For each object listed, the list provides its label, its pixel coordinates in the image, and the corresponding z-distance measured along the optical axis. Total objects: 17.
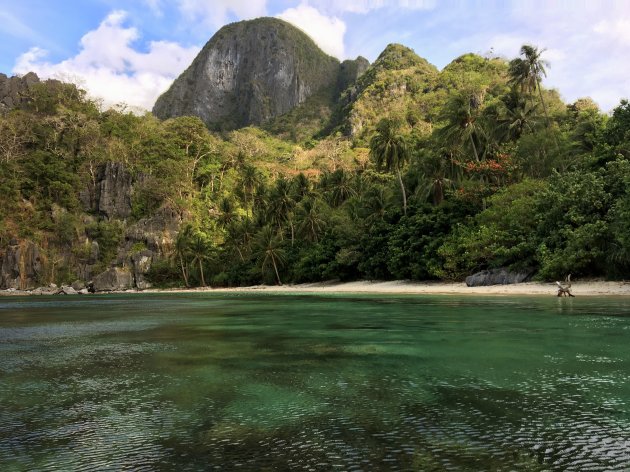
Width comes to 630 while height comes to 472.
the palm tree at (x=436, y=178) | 43.84
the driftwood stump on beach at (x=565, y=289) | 24.70
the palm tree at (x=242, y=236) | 64.62
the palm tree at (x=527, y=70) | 44.47
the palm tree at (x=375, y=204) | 48.50
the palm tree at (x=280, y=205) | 60.44
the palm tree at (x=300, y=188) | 63.69
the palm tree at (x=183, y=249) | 64.81
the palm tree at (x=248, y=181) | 72.25
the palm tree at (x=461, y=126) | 44.78
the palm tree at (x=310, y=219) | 57.44
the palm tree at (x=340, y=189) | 62.91
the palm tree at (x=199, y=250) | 64.56
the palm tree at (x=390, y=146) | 47.88
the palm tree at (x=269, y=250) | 56.53
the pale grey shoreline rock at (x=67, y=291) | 63.06
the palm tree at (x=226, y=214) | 69.25
